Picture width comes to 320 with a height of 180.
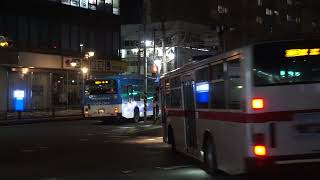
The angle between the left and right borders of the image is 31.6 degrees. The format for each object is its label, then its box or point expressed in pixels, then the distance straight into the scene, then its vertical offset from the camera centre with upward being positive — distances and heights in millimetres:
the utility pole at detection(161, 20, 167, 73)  46831 +5531
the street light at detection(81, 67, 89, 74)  58875 +5099
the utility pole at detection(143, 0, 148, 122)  38106 +6229
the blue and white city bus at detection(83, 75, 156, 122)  39906 +1402
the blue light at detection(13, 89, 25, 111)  51622 +1882
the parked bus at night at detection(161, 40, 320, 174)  10430 +170
